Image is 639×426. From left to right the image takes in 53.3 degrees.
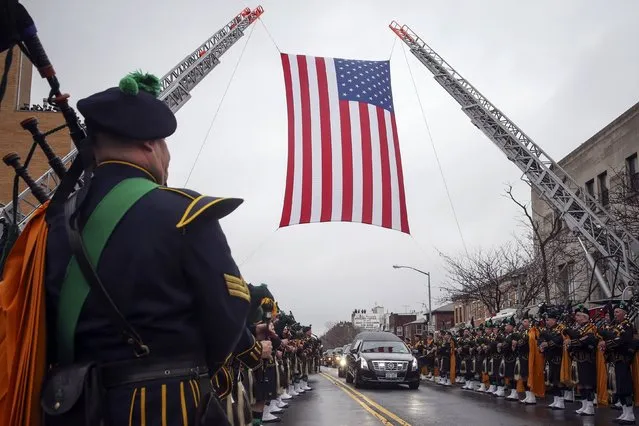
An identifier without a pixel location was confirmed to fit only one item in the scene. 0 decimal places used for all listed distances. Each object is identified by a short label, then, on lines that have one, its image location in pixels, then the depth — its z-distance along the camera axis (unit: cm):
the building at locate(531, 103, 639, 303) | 2867
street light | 4571
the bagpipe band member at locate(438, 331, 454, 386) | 2517
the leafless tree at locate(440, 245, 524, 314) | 3431
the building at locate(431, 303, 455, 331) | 8969
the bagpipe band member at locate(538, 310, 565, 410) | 1463
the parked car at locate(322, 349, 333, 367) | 7234
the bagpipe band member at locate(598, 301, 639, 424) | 1227
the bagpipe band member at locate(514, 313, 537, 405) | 1655
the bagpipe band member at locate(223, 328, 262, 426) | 290
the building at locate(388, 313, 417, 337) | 12988
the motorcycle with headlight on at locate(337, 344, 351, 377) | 2620
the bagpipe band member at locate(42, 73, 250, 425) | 222
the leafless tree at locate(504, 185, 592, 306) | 3028
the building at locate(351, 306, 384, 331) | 16984
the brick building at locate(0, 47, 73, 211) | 3005
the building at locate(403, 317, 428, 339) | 10181
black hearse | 1969
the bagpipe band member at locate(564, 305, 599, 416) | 1341
